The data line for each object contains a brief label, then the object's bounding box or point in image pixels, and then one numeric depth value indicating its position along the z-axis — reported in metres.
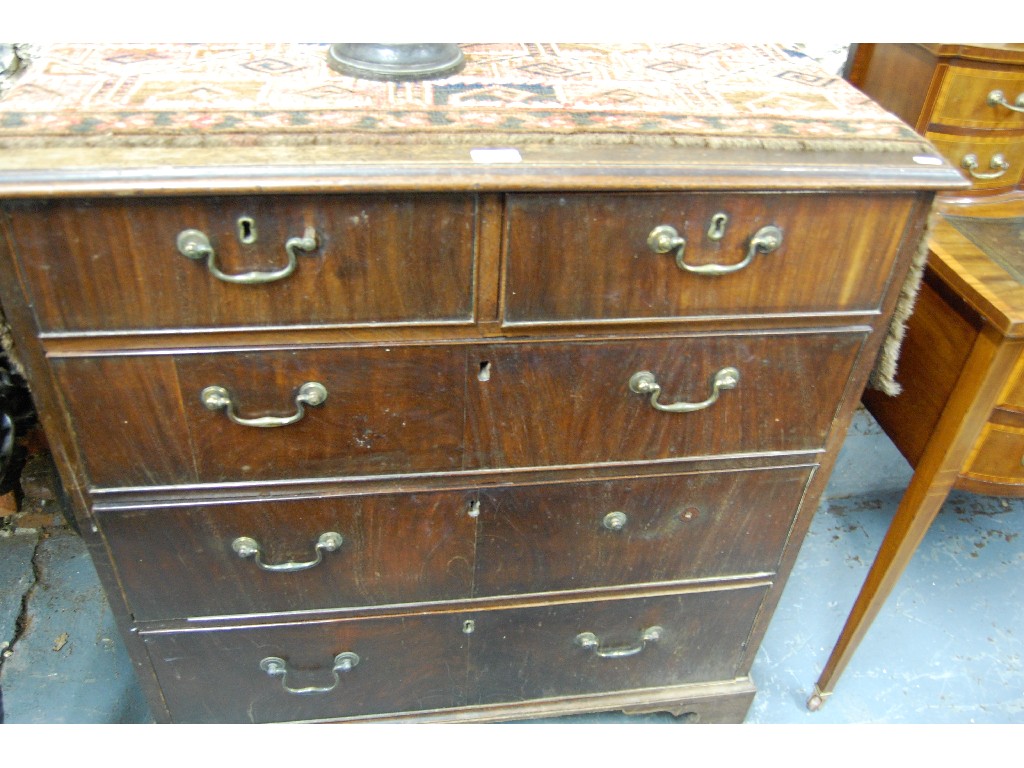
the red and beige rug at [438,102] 0.86
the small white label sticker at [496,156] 0.84
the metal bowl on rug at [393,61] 0.99
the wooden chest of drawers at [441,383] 0.84
